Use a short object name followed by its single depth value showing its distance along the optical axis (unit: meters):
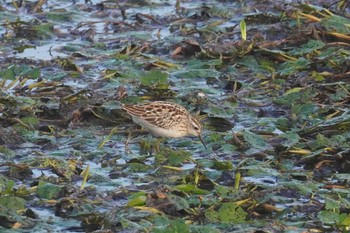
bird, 12.54
